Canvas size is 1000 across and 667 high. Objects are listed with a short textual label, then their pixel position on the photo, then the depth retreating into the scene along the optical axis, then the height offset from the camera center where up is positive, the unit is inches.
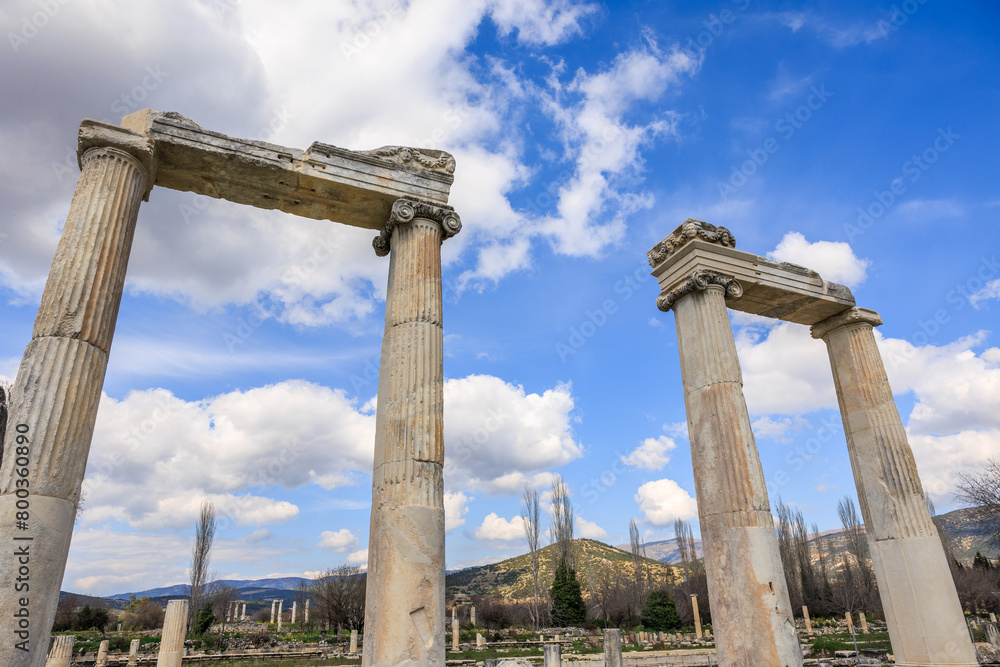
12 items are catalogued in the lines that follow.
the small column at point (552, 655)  599.8 -80.6
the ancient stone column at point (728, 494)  339.0 +43.9
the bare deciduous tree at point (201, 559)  1886.1 +91.1
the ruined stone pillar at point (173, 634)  722.8 -55.2
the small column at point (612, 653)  704.4 -94.1
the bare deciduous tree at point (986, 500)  911.0 +83.7
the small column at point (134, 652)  1028.8 -106.0
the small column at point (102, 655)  975.0 -103.7
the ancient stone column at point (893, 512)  422.3 +36.5
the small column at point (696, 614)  1537.9 -119.9
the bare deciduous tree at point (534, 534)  2093.3 +141.6
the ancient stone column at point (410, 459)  273.1 +59.7
